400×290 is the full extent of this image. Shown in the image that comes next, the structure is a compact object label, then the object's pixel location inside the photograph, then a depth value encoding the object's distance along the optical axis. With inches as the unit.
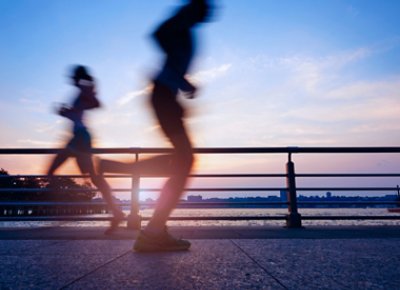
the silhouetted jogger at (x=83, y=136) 143.6
